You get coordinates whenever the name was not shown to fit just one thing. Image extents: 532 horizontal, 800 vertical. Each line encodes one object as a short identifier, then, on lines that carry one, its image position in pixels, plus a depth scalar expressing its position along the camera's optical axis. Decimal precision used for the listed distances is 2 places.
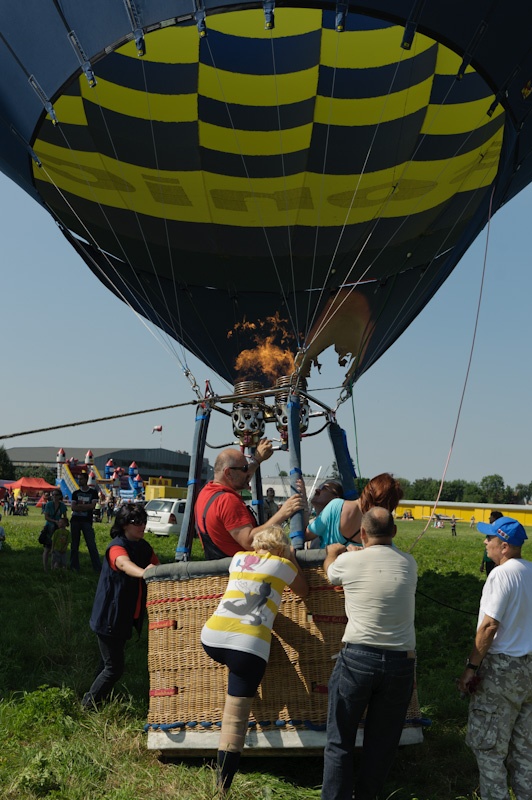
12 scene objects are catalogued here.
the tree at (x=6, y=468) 74.61
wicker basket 3.78
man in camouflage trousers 3.46
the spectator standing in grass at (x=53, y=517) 9.87
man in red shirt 3.98
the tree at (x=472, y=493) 104.47
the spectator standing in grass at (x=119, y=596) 4.61
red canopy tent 46.97
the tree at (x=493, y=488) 108.00
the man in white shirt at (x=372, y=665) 3.26
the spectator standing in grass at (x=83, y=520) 9.70
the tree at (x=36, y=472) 84.23
